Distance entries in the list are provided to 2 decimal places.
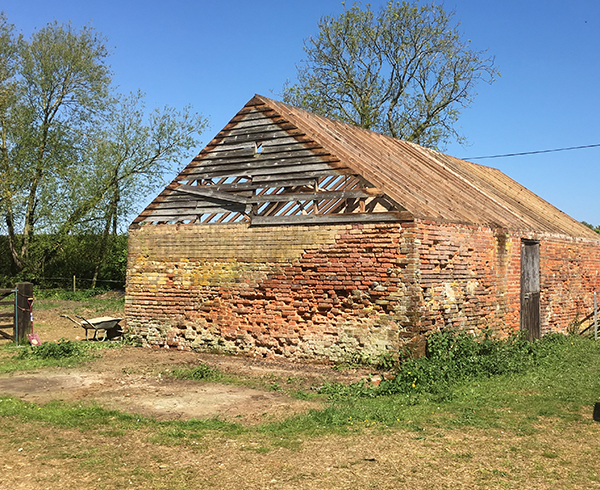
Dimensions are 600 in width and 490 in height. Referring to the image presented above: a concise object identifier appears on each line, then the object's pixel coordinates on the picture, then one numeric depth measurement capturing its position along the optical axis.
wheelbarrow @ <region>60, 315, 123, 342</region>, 15.07
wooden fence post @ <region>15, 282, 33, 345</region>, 15.16
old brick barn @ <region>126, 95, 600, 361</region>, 11.44
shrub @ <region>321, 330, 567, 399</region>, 9.91
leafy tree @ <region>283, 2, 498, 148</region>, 31.81
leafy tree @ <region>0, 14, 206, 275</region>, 31.47
